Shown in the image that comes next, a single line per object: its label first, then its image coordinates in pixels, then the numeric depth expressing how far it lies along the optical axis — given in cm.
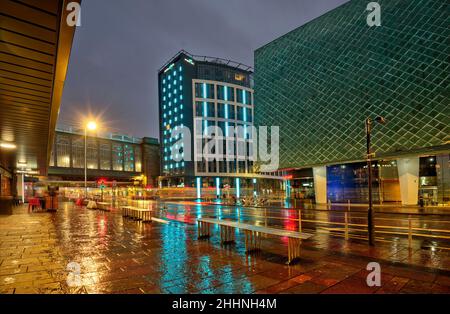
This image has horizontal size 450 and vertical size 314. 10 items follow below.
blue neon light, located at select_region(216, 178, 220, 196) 8804
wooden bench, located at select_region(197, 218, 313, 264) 727
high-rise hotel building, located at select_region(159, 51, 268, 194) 8656
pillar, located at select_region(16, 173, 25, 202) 4512
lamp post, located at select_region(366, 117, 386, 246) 933
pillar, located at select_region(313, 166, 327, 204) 4112
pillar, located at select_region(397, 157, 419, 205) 3203
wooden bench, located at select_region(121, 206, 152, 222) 1674
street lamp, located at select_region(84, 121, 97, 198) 2046
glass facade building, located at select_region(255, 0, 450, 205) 3102
